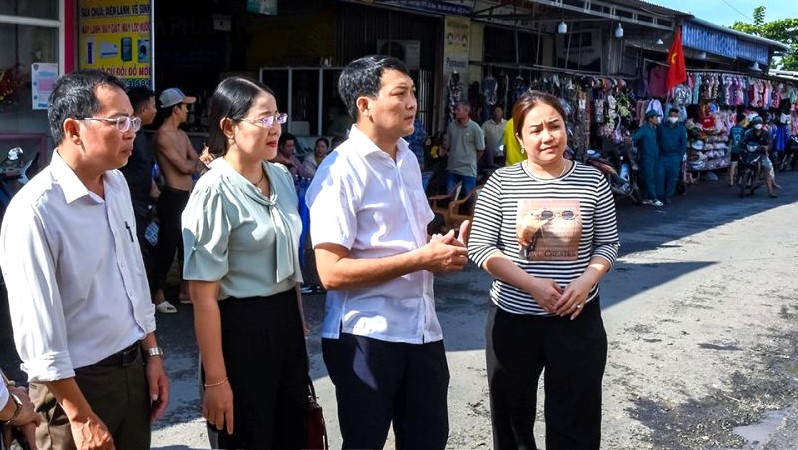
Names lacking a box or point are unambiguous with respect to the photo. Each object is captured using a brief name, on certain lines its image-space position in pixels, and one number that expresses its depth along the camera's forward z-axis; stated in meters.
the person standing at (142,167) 6.05
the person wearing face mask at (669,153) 14.91
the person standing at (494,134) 12.56
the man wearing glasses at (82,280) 2.20
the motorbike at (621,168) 13.76
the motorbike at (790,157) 23.38
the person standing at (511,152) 10.16
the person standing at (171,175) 6.49
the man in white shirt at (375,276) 2.68
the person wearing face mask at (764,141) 16.42
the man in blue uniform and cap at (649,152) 14.72
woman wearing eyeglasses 2.56
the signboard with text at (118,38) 7.02
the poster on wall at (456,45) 12.98
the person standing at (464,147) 11.35
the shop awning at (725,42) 16.28
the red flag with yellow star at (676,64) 15.38
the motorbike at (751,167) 16.27
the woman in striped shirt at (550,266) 3.15
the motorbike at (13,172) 6.34
